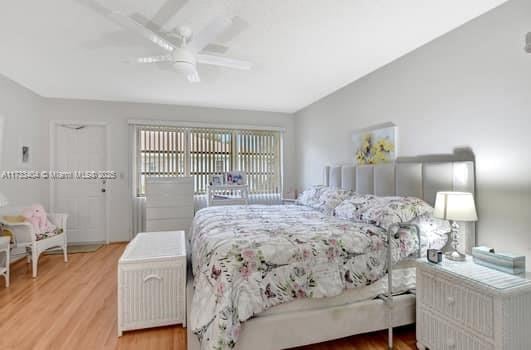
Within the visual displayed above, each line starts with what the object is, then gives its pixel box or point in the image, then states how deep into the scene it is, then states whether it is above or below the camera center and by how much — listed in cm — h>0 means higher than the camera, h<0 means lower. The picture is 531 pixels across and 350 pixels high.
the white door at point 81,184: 445 -17
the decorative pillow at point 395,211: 209 -31
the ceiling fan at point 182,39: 177 +100
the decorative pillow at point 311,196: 339 -30
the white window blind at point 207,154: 476 +37
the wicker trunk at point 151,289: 200 -89
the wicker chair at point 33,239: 306 -78
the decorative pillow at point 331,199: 297 -29
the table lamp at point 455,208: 178 -24
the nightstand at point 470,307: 140 -78
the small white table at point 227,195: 478 -39
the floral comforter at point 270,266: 154 -60
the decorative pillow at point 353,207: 246 -32
